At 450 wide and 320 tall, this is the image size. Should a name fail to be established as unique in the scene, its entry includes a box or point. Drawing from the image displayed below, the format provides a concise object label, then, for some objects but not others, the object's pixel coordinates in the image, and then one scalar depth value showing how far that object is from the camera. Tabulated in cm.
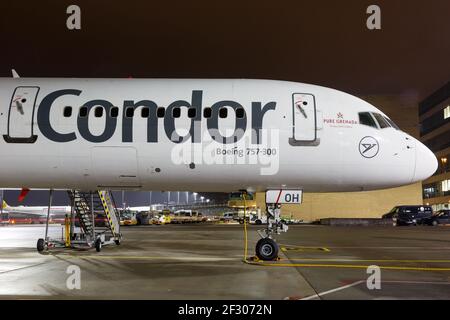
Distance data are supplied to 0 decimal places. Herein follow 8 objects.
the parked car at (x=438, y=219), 5713
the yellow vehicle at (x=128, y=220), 6009
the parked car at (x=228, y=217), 7719
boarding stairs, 1994
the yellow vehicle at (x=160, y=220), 6481
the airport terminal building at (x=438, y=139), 9012
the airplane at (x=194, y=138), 1318
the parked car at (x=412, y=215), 5774
